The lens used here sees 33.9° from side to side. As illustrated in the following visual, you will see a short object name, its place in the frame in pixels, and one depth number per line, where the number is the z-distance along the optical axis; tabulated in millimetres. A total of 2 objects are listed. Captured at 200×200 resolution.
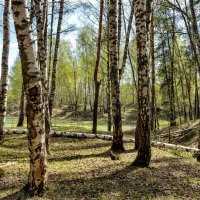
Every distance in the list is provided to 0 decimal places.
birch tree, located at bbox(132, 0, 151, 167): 8953
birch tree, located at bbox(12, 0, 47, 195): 6102
